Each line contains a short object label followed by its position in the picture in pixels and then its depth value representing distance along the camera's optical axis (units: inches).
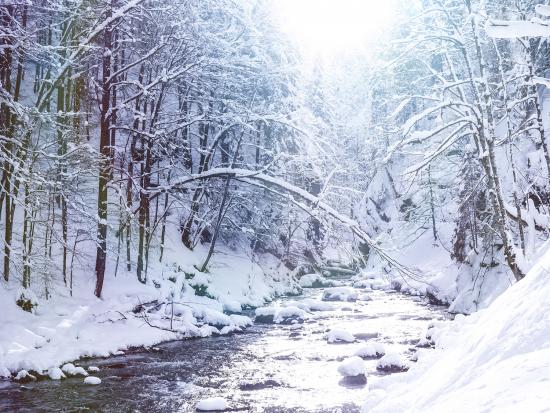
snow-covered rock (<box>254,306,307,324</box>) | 722.8
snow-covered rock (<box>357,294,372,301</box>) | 971.9
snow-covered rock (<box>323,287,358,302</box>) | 963.3
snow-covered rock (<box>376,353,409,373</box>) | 433.4
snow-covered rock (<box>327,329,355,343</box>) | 571.8
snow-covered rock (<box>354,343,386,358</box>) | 494.6
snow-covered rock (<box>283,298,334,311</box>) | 833.6
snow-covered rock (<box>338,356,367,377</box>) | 416.5
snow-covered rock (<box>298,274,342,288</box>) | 1248.2
